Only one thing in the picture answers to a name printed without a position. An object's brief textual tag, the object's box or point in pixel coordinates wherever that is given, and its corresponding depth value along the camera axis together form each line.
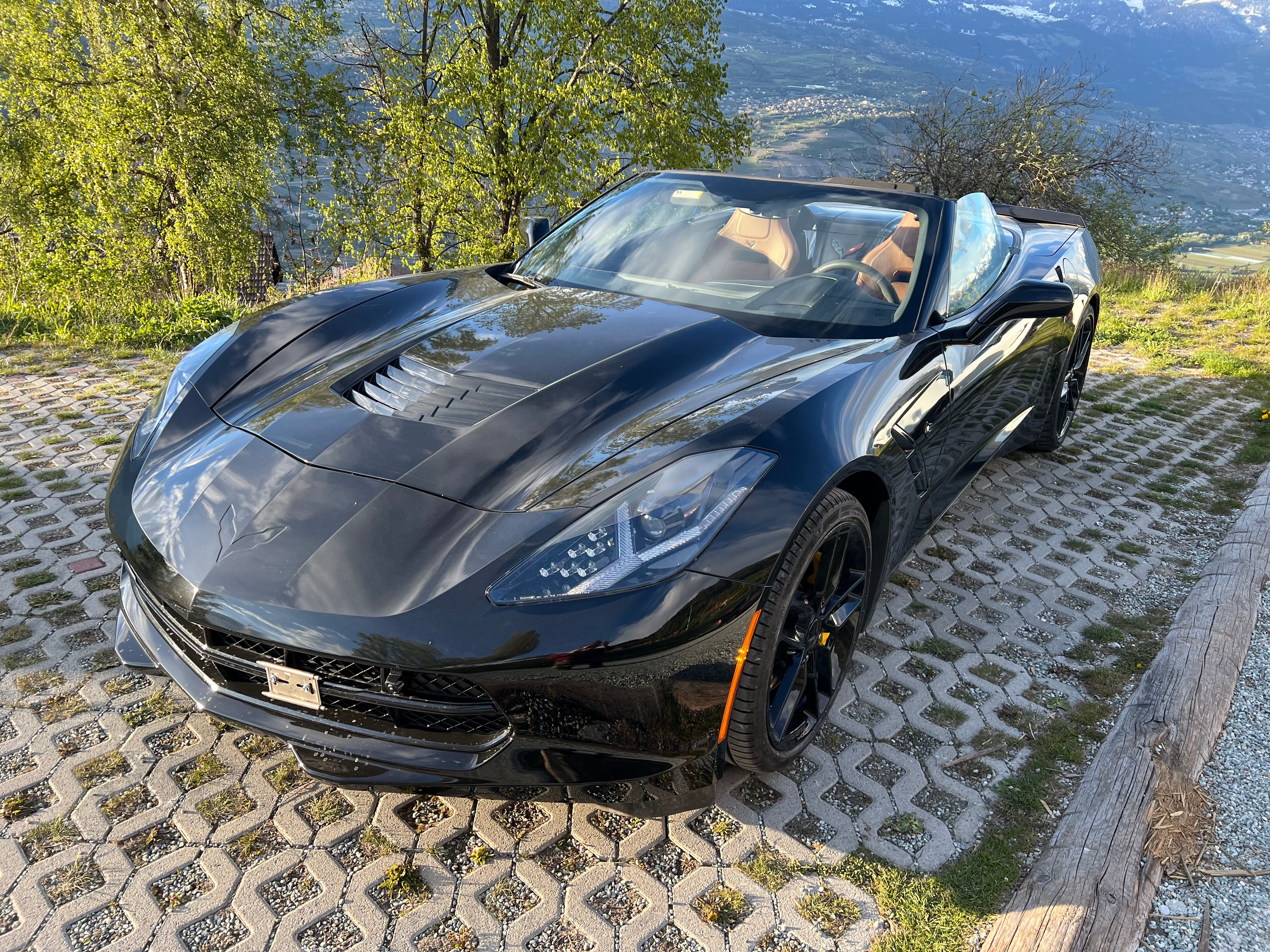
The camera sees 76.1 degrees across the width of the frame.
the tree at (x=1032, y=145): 16.17
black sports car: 1.64
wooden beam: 1.77
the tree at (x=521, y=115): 13.78
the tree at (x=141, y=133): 14.94
